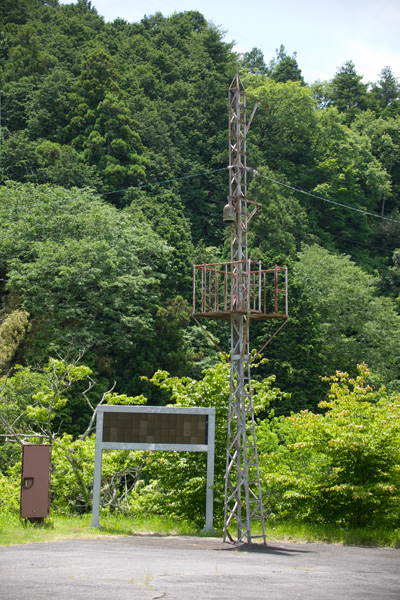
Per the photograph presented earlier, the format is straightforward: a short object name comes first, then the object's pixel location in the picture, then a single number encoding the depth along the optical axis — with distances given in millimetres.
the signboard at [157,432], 14156
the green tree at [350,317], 42281
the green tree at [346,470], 13883
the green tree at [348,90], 76100
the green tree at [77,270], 33688
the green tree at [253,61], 86062
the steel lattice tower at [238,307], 12641
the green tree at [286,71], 80312
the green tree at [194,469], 15471
